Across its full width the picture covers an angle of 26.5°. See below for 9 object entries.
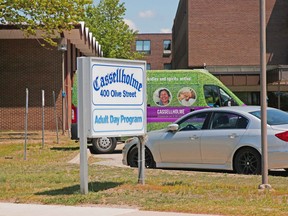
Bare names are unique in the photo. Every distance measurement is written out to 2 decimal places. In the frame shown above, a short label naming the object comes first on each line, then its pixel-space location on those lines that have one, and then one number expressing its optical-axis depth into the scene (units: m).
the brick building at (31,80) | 35.12
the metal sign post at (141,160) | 11.15
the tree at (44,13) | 25.59
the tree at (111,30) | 62.59
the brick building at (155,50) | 97.50
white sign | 10.26
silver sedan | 12.66
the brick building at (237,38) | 54.78
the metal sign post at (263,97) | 10.08
